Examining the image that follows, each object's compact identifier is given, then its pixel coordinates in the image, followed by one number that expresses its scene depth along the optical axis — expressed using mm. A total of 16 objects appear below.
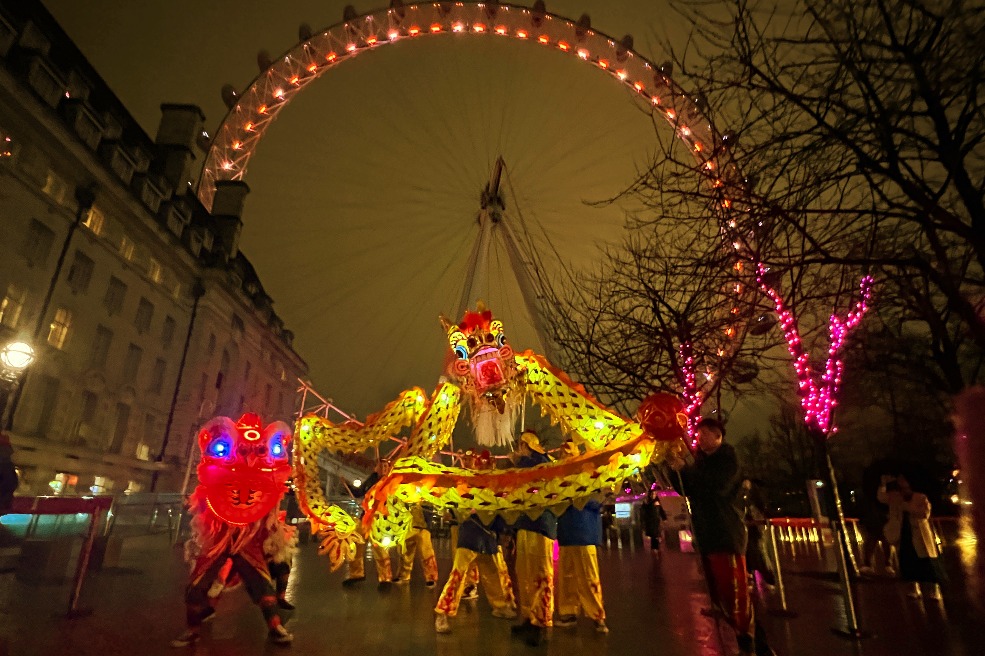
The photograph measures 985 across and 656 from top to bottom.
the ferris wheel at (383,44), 18078
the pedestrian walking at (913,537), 7277
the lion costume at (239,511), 4812
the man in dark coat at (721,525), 4023
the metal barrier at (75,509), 5355
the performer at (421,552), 8078
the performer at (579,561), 5109
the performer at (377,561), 7723
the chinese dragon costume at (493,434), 4520
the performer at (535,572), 4844
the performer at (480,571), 5285
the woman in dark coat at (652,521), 14797
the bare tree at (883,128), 3904
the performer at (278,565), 4871
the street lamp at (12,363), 6623
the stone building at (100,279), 14789
